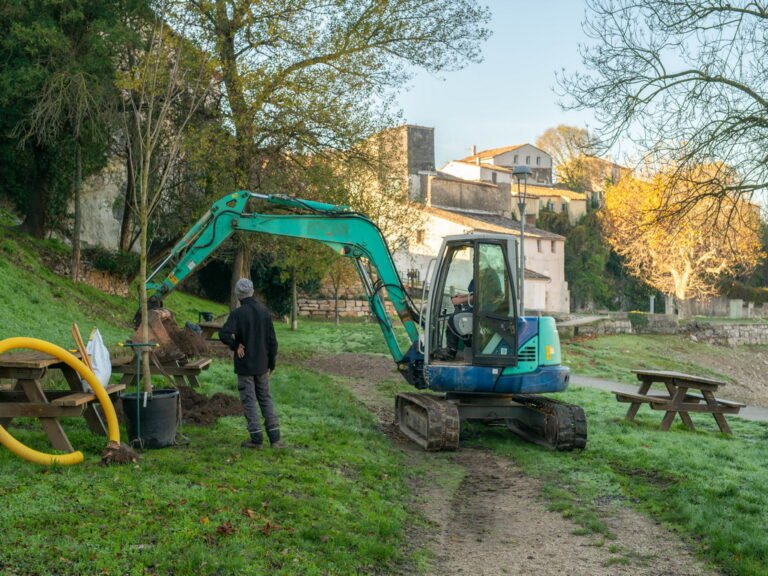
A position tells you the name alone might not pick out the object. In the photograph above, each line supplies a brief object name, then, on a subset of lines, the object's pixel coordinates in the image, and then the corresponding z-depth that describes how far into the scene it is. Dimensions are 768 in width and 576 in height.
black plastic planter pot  8.21
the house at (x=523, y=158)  91.94
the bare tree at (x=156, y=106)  8.88
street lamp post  11.47
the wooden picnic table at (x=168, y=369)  10.22
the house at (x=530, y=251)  55.03
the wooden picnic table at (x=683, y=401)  12.96
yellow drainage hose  7.10
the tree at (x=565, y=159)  91.00
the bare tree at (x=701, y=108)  11.61
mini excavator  11.15
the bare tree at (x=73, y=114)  21.28
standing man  9.02
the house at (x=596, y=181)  80.62
